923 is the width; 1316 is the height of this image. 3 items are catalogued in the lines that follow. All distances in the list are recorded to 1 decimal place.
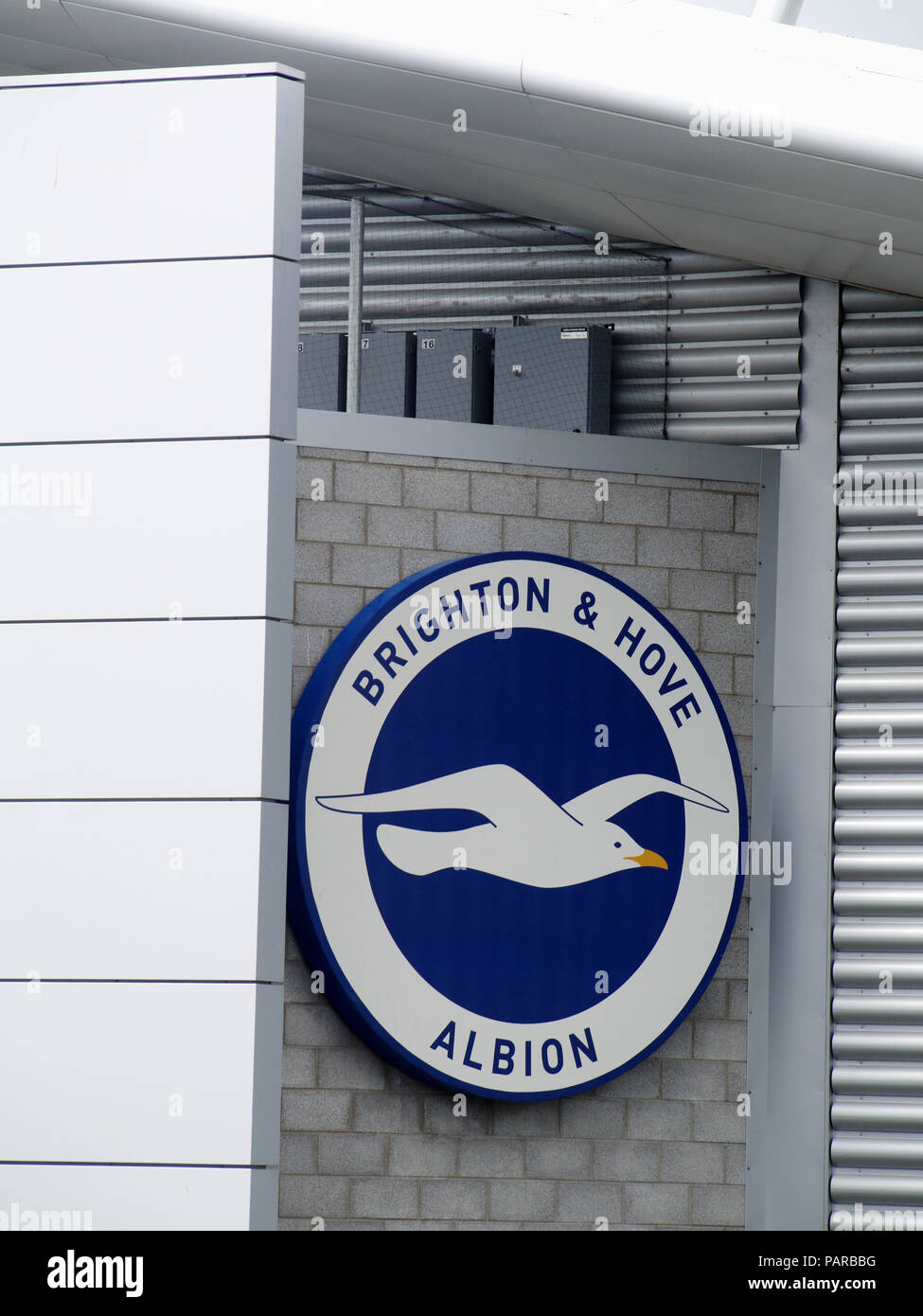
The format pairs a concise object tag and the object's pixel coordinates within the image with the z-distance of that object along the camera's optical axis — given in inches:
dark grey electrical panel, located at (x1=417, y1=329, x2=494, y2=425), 580.1
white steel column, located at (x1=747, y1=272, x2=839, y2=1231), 579.5
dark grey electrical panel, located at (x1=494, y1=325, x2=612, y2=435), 595.5
